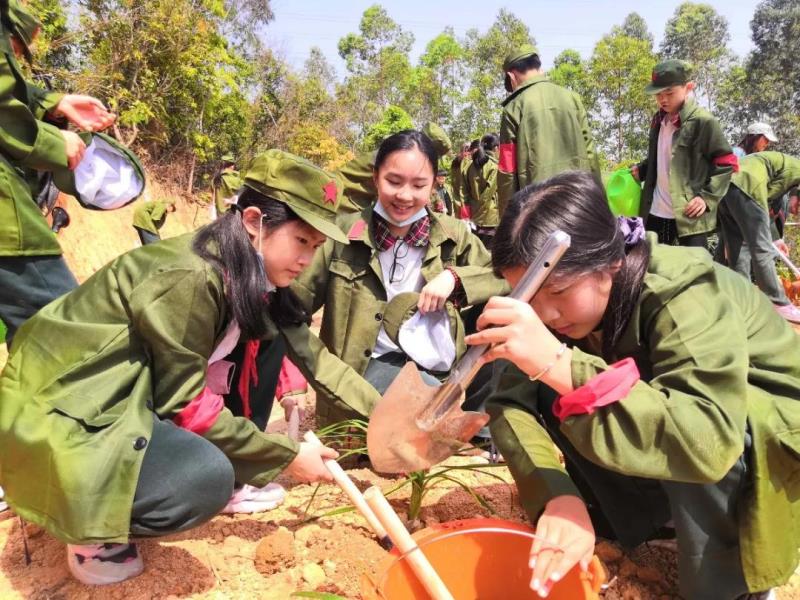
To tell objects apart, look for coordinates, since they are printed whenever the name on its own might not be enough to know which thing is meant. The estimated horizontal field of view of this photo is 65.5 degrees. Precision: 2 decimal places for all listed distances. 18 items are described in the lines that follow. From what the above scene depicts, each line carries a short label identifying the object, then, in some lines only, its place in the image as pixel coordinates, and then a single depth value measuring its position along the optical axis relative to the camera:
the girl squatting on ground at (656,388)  1.24
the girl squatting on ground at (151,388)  1.47
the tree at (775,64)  23.97
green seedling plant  1.93
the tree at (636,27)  35.78
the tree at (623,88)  25.84
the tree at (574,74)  28.16
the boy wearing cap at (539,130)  3.52
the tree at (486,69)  28.95
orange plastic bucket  1.35
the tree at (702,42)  29.30
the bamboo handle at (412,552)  1.24
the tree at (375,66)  26.83
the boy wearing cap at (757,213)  5.04
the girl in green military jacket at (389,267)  2.58
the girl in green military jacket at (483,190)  6.75
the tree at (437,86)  29.19
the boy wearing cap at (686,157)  4.05
